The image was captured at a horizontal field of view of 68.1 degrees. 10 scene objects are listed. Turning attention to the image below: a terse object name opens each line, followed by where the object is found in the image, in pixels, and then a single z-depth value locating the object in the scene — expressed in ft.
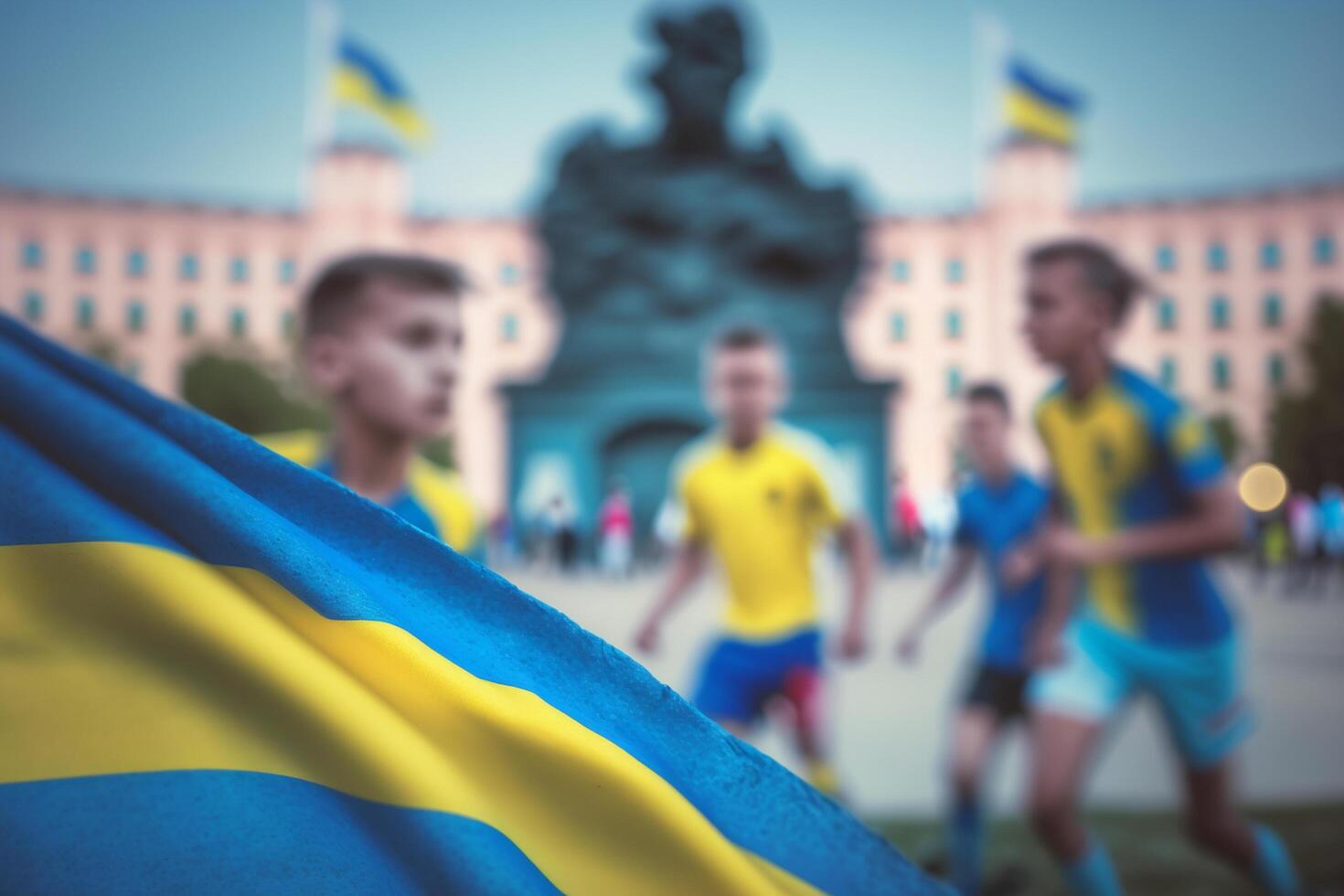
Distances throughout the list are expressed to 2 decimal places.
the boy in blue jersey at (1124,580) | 9.02
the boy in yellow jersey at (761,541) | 11.72
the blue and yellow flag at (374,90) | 76.79
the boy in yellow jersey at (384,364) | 7.47
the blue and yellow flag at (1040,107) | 83.15
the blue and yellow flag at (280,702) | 2.29
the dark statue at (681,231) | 71.41
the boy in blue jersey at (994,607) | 11.35
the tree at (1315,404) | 107.45
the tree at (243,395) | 127.54
